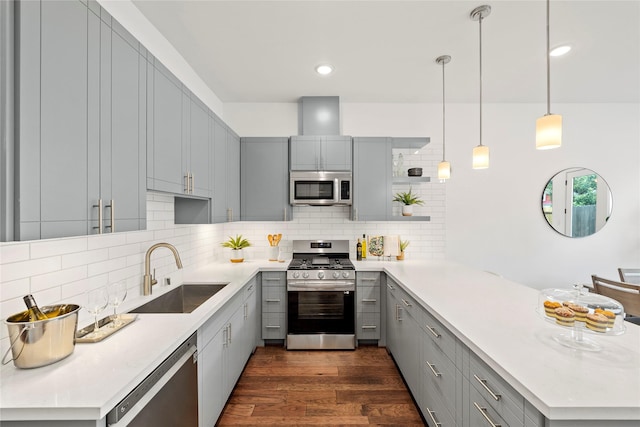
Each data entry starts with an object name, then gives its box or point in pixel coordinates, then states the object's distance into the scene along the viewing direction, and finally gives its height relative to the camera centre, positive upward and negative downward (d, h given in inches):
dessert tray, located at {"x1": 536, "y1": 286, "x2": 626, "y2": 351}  46.8 -17.3
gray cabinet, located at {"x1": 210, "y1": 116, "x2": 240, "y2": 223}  107.0 +16.3
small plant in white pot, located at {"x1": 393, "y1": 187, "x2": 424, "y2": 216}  137.9 +5.9
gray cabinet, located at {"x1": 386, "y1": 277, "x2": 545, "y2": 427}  44.1 -33.7
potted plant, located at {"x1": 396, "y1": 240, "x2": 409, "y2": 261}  138.8 -17.2
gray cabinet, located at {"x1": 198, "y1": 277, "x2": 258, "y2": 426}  67.8 -39.6
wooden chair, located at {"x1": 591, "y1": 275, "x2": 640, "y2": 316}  92.6 -26.3
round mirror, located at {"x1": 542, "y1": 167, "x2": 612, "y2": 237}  142.6 +5.8
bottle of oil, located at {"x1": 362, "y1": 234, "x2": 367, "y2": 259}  141.3 -17.5
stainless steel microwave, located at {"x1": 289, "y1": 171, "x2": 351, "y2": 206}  132.9 +11.6
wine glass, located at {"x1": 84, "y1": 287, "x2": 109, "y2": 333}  52.2 -16.1
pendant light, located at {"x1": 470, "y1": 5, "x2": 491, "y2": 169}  78.9 +17.9
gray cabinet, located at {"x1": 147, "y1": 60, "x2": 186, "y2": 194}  65.7 +19.9
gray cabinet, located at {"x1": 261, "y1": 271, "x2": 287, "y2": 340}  124.9 -39.6
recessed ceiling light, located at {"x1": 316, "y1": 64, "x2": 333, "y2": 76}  106.7 +54.2
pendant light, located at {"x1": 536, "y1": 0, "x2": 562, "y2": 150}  58.7 +17.1
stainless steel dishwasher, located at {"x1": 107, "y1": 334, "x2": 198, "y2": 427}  40.9 -30.5
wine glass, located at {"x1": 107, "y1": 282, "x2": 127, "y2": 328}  54.7 -15.8
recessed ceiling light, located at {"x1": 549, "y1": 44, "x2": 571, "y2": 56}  94.9 +54.6
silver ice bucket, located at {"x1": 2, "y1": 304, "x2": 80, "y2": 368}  40.0 -18.4
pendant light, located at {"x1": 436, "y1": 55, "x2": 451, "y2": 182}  100.8 +16.6
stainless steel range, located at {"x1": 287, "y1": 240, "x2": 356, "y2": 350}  121.6 -40.1
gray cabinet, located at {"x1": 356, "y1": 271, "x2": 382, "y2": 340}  124.4 -39.5
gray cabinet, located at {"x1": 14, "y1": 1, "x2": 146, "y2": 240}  37.1 +14.2
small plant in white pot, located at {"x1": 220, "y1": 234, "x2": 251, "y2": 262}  134.9 -15.6
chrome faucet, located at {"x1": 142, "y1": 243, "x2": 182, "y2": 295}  80.1 -15.8
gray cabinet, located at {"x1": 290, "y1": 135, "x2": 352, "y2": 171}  134.6 +28.4
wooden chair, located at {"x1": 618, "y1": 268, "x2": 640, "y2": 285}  134.5 -28.6
